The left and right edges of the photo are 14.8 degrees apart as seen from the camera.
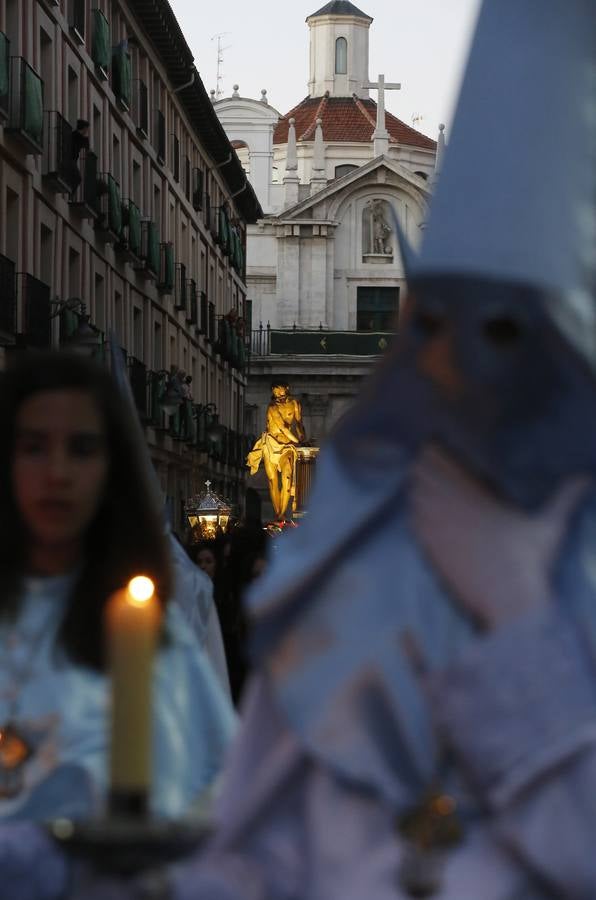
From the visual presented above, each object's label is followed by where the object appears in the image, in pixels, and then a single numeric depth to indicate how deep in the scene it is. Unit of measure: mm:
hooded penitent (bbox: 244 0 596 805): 2875
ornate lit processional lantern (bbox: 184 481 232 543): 32159
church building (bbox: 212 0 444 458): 73188
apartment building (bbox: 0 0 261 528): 26250
